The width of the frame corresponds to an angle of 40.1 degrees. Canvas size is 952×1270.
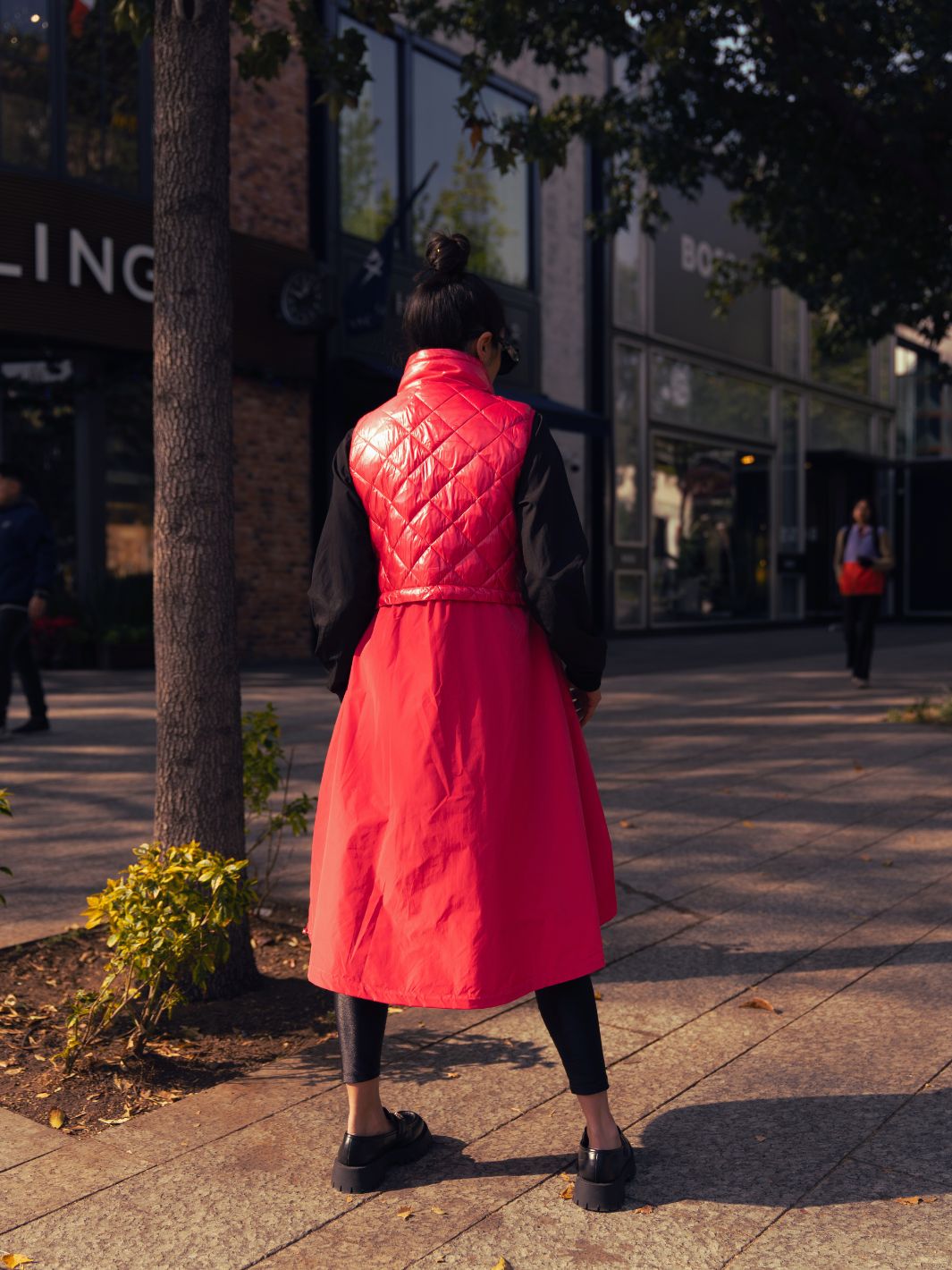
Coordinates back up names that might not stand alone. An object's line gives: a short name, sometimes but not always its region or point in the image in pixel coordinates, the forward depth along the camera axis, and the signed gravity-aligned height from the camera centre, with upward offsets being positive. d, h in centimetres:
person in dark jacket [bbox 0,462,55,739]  878 +31
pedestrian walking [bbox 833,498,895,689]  1238 +23
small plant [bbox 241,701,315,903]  419 -54
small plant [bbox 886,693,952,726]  979 -87
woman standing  251 -28
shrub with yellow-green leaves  315 -77
